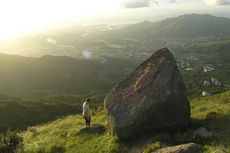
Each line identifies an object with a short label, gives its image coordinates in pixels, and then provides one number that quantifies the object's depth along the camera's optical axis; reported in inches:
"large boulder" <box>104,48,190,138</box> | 549.3
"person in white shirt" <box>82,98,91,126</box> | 709.9
